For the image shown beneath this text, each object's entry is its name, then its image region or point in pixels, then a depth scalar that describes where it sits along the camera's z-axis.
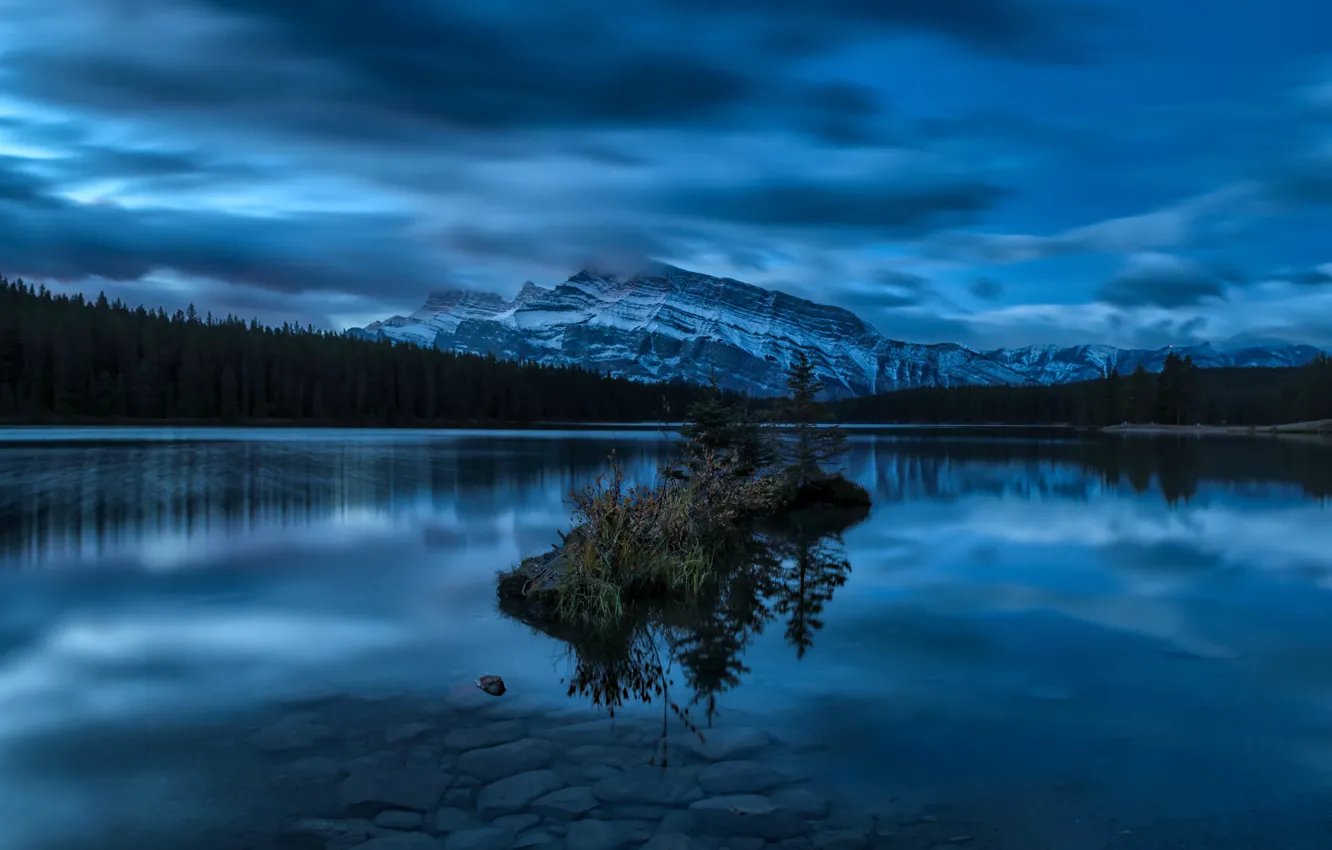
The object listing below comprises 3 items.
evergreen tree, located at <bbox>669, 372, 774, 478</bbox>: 25.92
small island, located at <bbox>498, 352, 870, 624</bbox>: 13.12
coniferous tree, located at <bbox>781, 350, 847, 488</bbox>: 28.14
